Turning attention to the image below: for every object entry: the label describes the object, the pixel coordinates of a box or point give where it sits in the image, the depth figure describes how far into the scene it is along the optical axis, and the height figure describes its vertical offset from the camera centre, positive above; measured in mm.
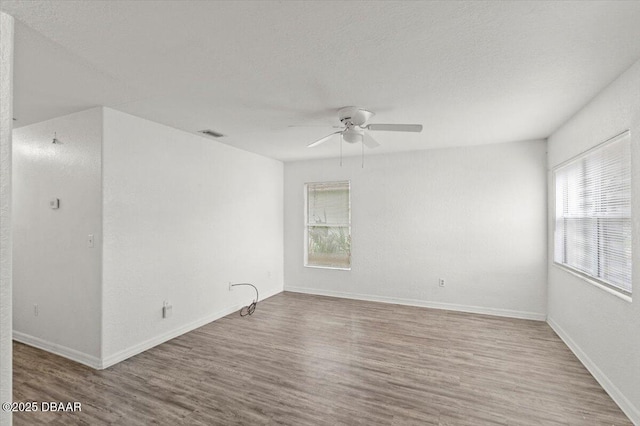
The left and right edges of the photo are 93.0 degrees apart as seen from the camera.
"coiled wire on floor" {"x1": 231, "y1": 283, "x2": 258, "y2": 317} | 4436 -1447
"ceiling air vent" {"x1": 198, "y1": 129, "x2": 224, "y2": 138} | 3707 +1015
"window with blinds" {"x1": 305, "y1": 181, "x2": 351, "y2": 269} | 5449 -204
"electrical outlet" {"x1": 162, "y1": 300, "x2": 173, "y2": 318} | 3429 -1097
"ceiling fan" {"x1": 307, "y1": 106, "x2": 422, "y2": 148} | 2793 +849
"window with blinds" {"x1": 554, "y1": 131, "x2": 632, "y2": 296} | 2324 +2
